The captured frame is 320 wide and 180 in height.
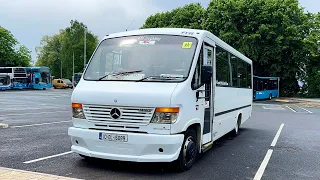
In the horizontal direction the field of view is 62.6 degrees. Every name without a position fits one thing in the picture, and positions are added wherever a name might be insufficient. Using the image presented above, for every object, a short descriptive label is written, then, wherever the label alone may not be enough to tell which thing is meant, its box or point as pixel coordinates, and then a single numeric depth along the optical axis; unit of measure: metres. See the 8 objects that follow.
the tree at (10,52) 50.52
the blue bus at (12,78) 37.80
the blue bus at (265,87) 28.73
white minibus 4.42
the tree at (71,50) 58.63
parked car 48.24
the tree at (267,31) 32.28
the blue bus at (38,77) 39.31
